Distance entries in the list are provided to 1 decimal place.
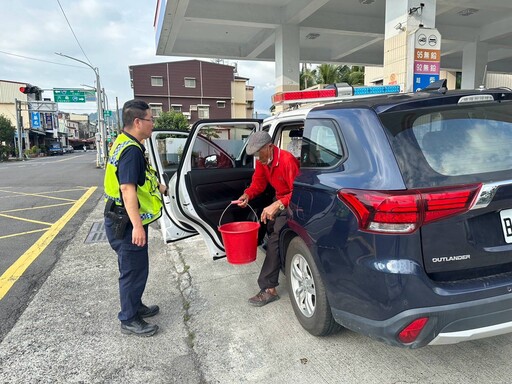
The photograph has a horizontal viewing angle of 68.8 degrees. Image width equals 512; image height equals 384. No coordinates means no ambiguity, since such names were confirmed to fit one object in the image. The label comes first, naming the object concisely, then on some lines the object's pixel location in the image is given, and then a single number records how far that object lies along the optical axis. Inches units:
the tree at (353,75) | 1042.7
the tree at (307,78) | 1141.1
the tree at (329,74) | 1080.8
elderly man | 127.4
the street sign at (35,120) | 2003.0
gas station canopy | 378.0
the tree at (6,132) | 1571.4
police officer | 109.6
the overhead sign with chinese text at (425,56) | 233.9
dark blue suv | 76.5
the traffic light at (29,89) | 965.9
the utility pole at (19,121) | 1428.4
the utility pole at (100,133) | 894.4
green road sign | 1123.3
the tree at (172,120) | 1073.7
